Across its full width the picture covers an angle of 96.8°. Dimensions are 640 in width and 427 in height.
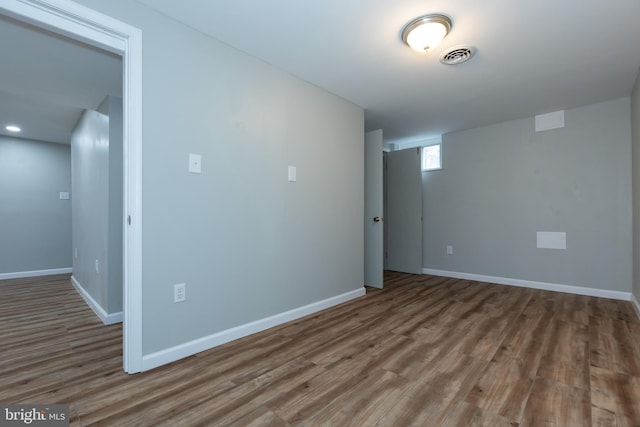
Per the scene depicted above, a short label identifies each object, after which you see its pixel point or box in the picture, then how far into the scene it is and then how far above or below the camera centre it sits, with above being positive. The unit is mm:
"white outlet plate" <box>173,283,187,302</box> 1879 -536
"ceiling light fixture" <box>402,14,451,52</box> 1842 +1211
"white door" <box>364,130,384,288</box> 3736 +32
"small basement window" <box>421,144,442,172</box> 4801 +935
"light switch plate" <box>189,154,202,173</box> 1950 +338
